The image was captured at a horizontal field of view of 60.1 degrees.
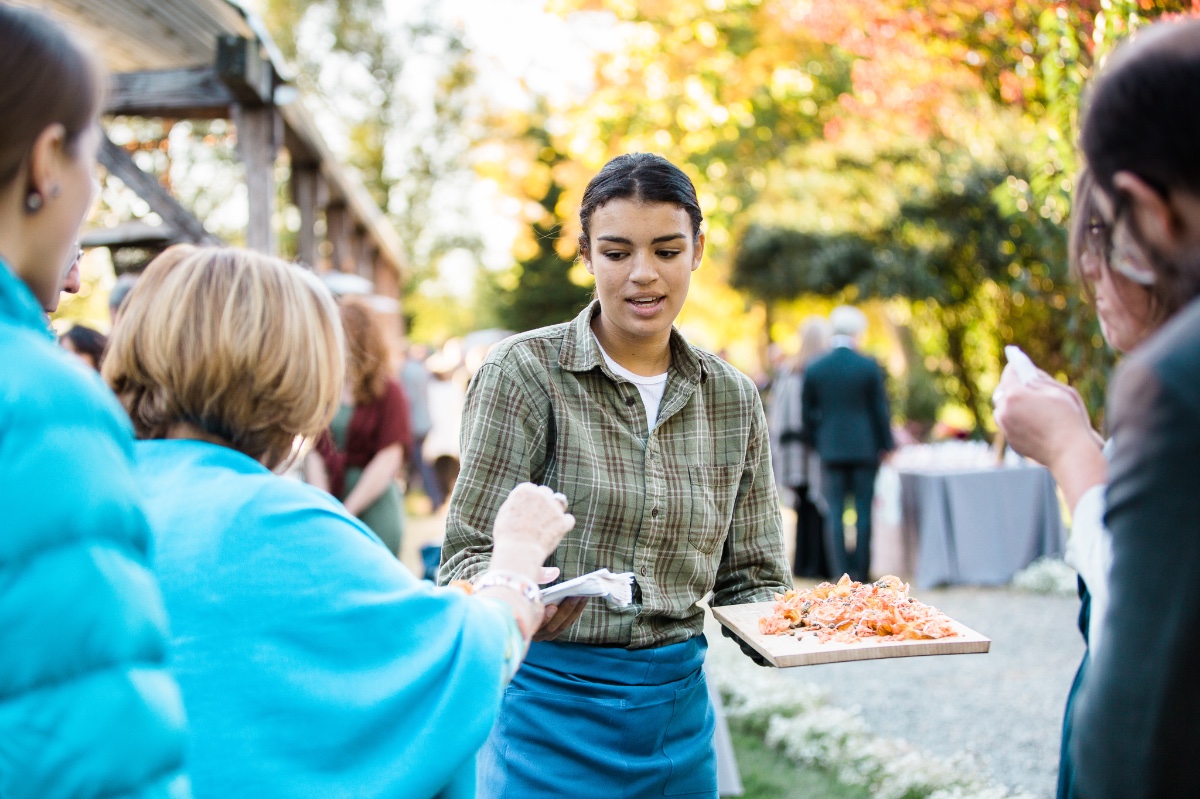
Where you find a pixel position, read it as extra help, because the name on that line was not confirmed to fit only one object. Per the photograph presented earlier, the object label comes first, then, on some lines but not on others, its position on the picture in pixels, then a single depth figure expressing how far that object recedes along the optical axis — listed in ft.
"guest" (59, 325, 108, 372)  13.62
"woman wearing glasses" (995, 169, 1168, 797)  4.18
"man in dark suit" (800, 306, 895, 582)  26.71
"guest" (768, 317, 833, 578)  28.22
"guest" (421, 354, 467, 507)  38.83
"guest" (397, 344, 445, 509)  40.47
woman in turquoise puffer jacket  3.47
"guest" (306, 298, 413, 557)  15.53
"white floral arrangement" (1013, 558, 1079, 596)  27.43
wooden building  20.68
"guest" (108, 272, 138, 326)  13.52
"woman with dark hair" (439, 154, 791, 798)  7.30
